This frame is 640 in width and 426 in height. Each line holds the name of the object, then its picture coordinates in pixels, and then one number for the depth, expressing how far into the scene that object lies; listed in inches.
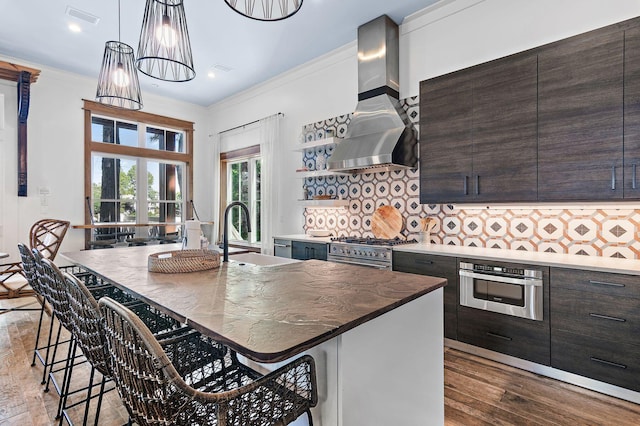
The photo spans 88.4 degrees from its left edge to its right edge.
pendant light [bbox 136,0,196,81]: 83.3
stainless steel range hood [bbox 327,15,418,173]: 132.2
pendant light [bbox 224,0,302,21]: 67.8
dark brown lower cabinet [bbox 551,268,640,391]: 78.1
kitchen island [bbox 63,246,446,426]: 40.0
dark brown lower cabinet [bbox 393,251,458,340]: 107.7
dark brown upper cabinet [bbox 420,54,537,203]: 99.8
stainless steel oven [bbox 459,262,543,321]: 91.7
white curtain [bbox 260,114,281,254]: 194.9
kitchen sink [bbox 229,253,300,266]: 97.8
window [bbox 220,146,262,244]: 221.1
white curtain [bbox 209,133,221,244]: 237.3
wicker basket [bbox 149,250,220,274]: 73.7
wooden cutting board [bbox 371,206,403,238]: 144.4
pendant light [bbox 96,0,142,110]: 104.7
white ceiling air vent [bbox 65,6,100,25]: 132.0
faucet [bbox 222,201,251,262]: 80.7
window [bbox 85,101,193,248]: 205.9
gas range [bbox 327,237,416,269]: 124.4
